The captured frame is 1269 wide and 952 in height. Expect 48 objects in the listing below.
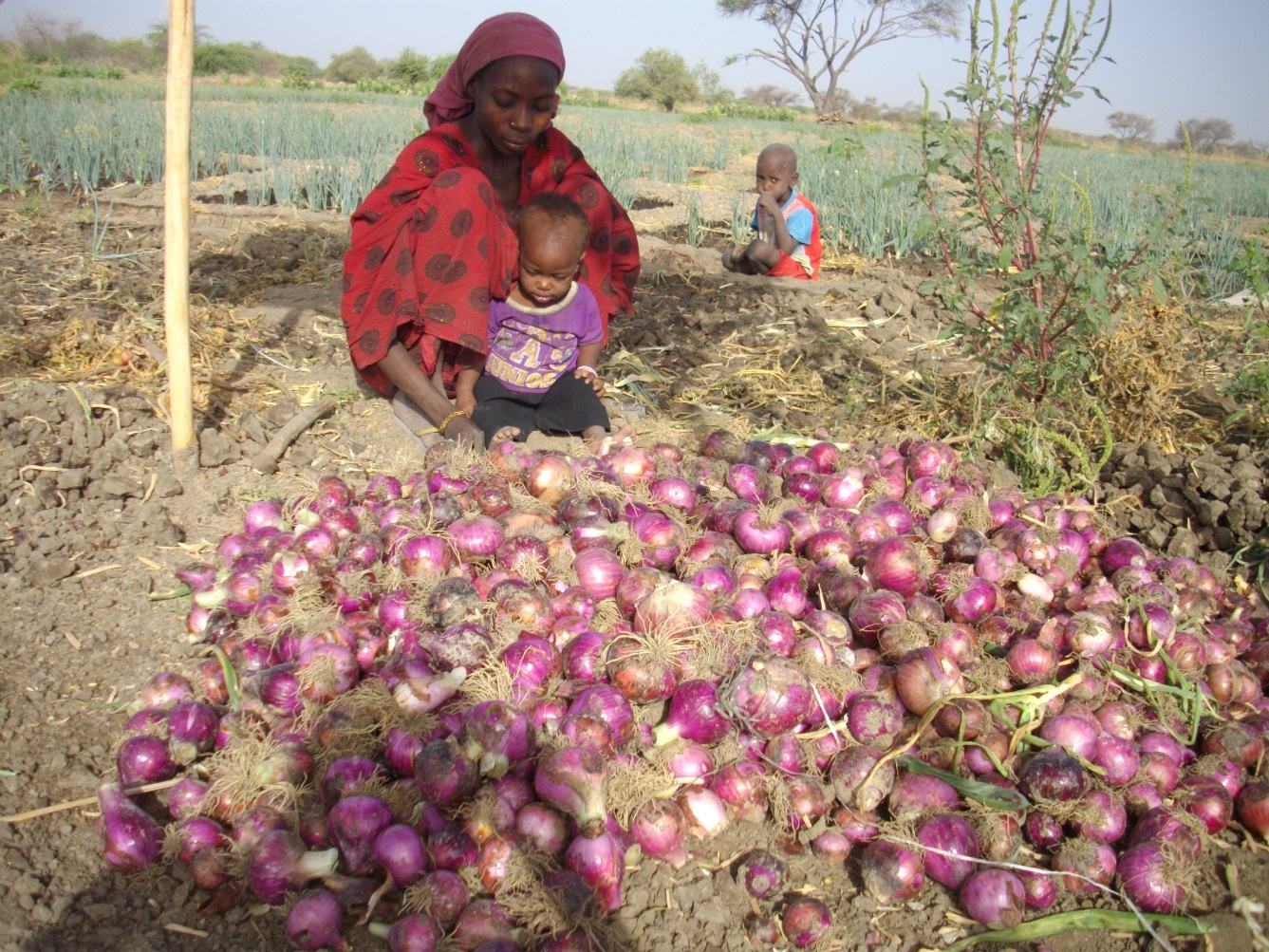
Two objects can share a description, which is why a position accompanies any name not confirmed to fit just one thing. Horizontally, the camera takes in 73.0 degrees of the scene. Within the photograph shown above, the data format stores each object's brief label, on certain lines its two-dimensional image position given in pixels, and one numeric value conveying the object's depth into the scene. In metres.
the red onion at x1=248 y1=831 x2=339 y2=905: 1.29
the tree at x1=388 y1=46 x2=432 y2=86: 32.69
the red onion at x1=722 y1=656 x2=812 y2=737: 1.57
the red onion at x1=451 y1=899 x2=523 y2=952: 1.23
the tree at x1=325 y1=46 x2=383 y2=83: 47.62
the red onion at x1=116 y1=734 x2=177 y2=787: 1.49
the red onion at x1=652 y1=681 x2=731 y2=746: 1.56
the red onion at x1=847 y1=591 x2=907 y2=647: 1.79
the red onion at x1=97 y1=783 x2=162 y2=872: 1.37
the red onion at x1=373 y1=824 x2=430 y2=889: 1.30
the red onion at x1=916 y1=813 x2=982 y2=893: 1.39
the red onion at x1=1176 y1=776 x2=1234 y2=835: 1.47
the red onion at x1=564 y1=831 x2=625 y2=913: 1.31
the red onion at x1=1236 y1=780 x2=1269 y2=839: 1.48
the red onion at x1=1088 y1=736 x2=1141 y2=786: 1.52
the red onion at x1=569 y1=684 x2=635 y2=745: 1.52
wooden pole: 2.22
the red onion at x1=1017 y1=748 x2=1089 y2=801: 1.45
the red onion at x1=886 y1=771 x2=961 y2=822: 1.46
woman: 2.75
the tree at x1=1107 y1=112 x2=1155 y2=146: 30.44
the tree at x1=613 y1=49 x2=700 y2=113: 47.53
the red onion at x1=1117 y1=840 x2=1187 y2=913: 1.33
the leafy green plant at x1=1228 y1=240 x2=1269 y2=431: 2.57
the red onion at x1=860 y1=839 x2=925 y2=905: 1.39
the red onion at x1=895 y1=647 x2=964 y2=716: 1.61
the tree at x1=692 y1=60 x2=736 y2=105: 49.01
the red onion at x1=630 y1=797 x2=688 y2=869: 1.42
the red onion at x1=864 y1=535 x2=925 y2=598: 1.92
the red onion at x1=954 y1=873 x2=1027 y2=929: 1.32
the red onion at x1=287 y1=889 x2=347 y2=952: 1.24
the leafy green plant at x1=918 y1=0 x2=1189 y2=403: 2.42
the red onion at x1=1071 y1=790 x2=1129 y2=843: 1.43
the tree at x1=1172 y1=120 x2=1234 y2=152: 32.34
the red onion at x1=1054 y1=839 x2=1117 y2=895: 1.37
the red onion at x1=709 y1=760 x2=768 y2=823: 1.50
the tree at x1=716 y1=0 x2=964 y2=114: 30.95
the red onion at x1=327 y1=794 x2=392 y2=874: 1.32
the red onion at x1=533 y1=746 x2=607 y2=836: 1.36
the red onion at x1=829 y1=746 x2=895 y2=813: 1.50
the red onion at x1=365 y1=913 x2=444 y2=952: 1.20
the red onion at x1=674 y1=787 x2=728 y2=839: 1.48
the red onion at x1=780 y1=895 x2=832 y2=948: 1.32
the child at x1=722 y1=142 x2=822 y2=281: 5.35
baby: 2.77
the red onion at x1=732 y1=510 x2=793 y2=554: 2.09
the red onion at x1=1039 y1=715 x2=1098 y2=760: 1.54
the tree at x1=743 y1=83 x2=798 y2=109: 59.34
